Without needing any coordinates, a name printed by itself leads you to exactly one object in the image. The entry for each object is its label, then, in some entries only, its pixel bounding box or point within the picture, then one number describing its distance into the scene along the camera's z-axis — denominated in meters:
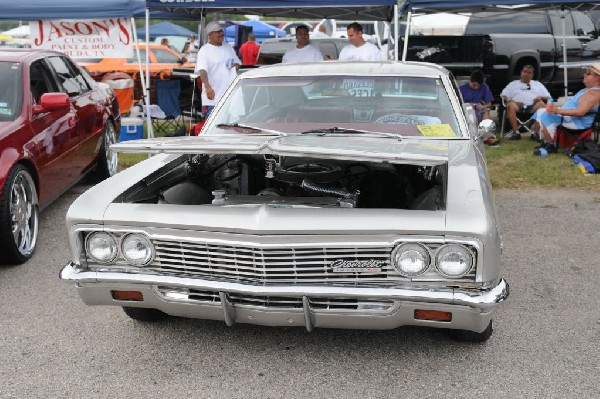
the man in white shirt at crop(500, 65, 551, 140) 10.26
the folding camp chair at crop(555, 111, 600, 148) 8.68
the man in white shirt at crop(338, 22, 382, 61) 8.77
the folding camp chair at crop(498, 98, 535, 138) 10.24
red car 4.82
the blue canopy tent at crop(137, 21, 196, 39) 29.61
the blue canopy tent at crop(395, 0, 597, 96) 8.38
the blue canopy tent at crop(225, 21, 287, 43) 26.16
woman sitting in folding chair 8.45
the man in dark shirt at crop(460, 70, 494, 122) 10.45
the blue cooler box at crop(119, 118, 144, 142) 9.57
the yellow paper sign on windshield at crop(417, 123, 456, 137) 4.12
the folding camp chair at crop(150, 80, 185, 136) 10.80
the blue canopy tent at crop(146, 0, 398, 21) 8.10
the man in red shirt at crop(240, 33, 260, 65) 13.28
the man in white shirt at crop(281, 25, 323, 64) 9.80
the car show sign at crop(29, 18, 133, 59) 9.67
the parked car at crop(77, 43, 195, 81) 13.82
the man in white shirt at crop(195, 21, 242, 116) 8.83
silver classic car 2.90
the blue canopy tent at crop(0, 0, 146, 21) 9.01
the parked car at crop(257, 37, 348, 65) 13.37
